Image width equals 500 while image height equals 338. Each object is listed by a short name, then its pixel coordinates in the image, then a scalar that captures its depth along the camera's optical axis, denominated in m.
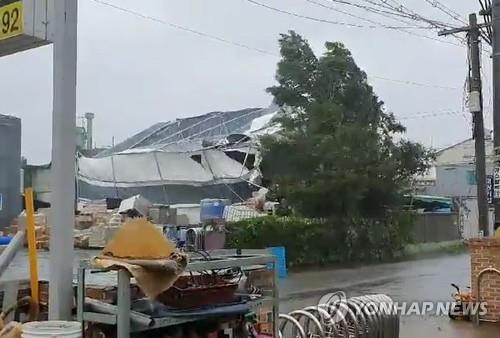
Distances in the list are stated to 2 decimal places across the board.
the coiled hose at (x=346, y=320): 11.68
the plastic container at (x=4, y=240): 11.60
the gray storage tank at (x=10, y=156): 10.59
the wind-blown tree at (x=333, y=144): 42.03
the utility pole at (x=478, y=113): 33.19
